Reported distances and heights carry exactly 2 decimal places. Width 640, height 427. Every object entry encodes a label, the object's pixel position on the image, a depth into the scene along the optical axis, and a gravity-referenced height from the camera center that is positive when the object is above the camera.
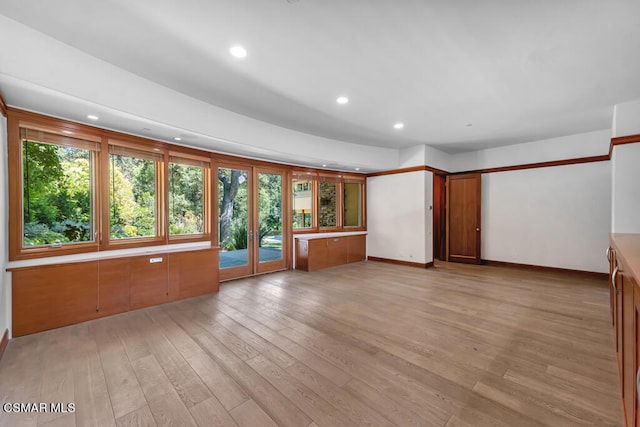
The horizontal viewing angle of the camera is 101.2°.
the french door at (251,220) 5.26 -0.16
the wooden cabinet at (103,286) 2.98 -0.98
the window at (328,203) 7.00 +0.24
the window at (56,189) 3.08 +0.31
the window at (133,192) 3.76 +0.32
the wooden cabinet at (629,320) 1.21 -0.65
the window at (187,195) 4.43 +0.31
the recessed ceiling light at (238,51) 2.56 +1.61
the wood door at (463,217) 6.90 -0.17
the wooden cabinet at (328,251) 6.16 -0.99
